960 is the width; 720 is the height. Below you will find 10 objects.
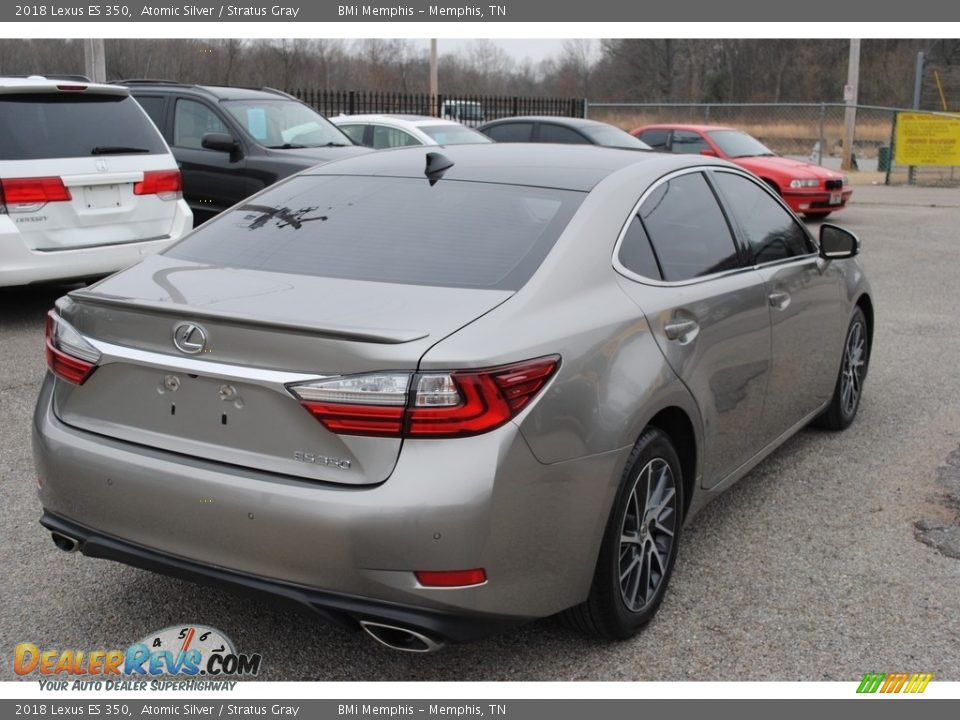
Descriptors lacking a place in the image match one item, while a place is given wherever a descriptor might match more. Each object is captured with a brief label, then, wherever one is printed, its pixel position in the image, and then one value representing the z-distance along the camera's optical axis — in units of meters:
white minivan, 7.45
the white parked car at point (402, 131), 13.53
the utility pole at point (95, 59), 14.91
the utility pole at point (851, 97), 25.32
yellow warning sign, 23.52
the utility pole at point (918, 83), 27.62
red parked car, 15.80
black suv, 10.37
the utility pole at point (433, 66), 30.12
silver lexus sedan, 2.76
